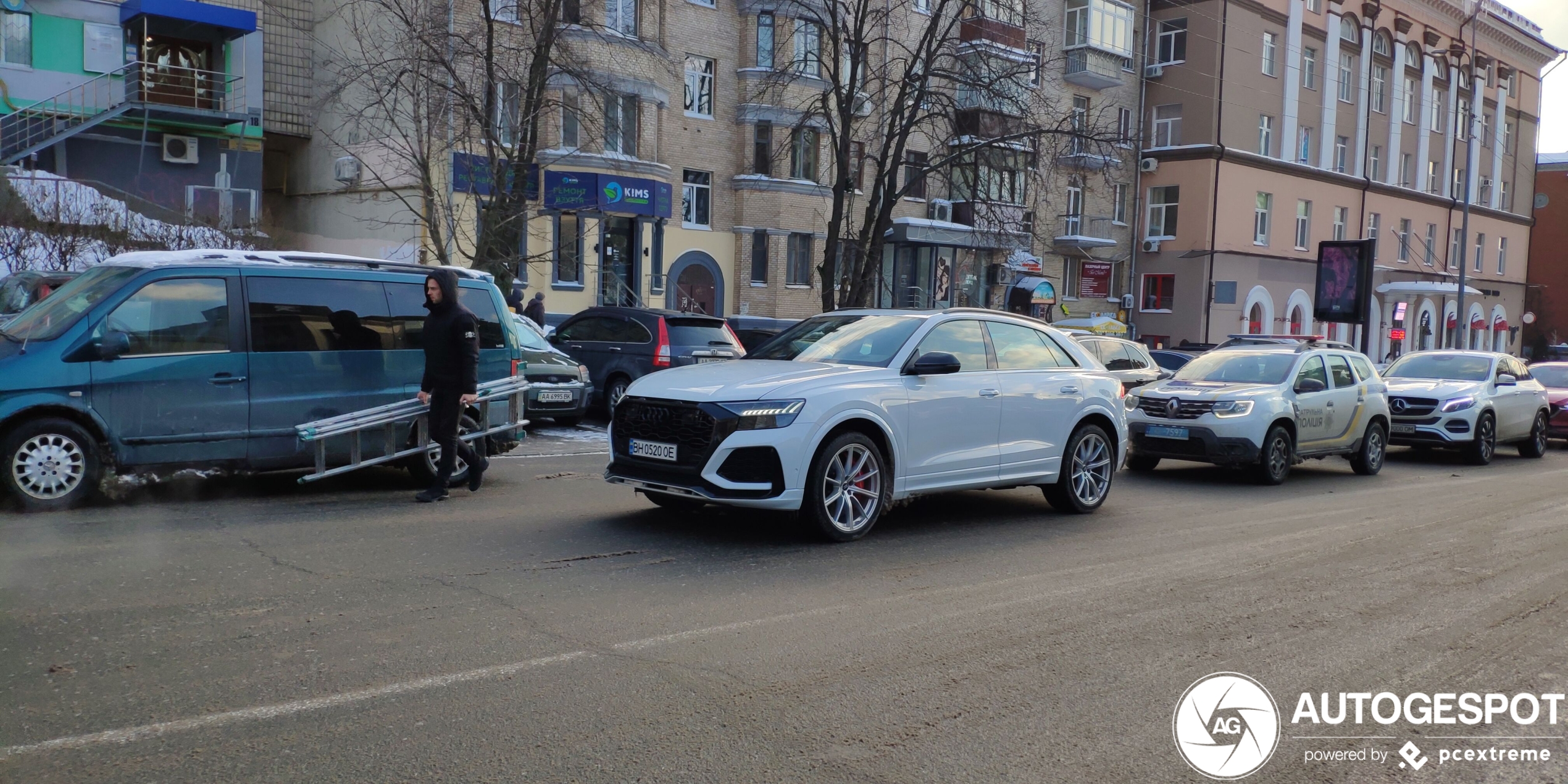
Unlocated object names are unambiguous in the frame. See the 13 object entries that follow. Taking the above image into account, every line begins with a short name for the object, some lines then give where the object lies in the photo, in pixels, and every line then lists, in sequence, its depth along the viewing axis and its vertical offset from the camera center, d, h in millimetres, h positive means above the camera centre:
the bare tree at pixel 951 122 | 22547 +3786
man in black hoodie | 9234 -540
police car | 13375 -1137
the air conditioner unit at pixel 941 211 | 41062 +3433
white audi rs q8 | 7801 -842
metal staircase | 28109 +4719
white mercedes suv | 17531 -1258
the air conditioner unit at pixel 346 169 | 29953 +3153
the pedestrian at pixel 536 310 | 21859 -258
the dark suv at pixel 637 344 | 17766 -688
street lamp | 42406 +10769
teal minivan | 8383 -587
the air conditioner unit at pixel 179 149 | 31391 +3700
